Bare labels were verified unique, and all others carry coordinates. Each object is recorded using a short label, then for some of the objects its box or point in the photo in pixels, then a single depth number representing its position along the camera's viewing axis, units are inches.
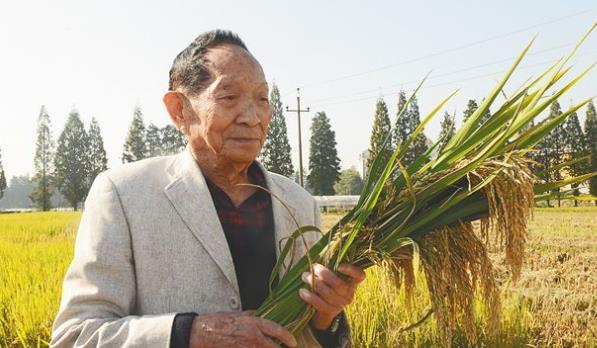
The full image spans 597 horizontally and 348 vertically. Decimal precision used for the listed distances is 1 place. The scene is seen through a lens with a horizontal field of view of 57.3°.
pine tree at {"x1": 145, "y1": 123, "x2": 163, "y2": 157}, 2391.7
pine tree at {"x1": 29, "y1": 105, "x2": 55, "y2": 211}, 1839.3
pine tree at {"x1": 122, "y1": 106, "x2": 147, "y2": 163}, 1916.8
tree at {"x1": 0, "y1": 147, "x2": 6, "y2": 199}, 1958.4
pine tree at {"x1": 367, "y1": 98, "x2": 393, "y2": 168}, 1658.1
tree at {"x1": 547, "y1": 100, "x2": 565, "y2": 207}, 1565.0
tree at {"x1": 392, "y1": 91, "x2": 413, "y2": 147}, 1631.4
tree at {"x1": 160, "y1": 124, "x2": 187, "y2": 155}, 2338.8
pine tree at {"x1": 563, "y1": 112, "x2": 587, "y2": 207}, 1612.9
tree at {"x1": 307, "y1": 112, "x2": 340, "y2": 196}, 1817.2
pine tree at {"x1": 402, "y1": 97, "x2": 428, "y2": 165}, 1713.8
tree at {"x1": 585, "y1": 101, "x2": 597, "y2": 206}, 1629.4
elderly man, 54.6
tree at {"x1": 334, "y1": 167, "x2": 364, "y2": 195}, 2920.8
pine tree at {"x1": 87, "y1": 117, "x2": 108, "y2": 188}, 1845.5
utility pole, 1236.7
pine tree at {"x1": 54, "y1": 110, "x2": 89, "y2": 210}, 1831.9
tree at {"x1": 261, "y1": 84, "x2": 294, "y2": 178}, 1615.4
